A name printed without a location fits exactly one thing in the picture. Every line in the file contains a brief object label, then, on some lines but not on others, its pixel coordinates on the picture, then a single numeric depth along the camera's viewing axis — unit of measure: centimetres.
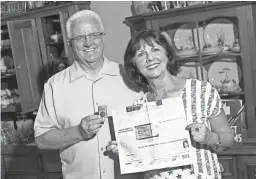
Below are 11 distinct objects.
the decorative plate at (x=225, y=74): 309
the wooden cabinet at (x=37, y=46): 340
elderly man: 211
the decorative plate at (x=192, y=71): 323
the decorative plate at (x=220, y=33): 309
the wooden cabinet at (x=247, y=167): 292
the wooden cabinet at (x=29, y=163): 367
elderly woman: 179
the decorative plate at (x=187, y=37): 320
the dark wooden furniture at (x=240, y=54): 283
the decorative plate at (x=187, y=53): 315
